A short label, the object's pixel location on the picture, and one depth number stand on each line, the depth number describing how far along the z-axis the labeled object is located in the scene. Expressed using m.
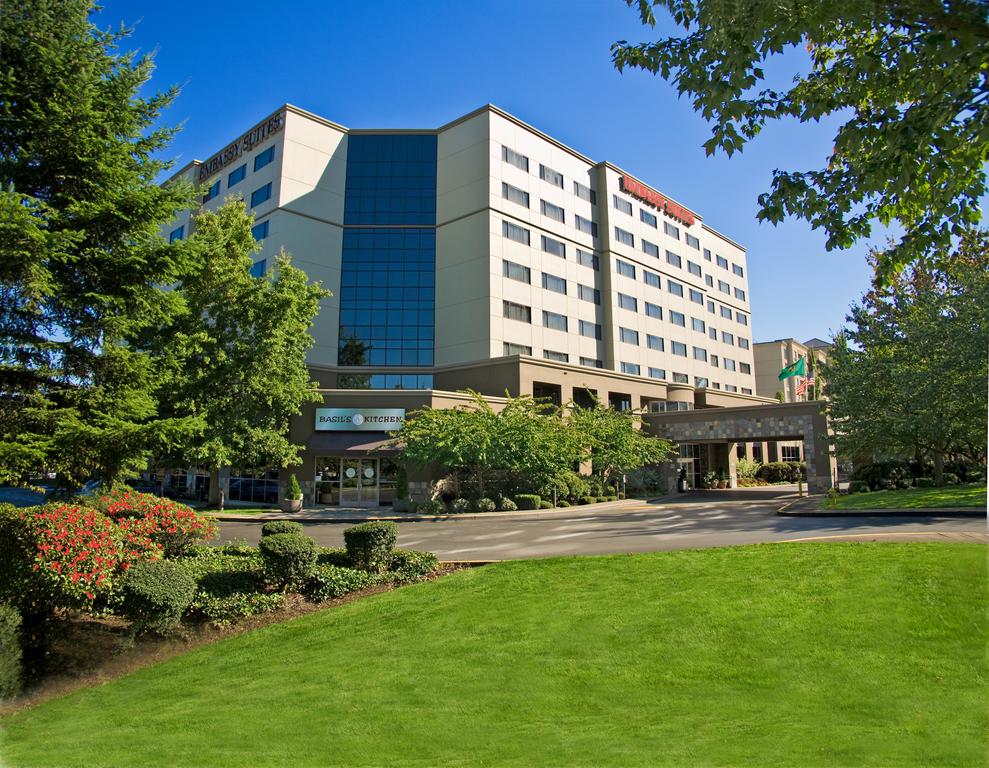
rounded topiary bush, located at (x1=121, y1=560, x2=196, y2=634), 8.77
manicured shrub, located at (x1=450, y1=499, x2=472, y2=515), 28.96
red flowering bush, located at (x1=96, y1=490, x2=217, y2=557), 10.27
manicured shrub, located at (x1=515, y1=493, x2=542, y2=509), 29.69
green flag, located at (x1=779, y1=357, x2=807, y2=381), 41.16
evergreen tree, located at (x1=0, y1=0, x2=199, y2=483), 9.98
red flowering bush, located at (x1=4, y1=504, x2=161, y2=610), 8.18
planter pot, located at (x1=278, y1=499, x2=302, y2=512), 31.33
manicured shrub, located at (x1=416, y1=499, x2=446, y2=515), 28.59
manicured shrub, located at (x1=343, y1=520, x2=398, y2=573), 11.88
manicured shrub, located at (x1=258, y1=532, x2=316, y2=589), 10.59
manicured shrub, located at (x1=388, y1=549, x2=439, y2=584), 11.60
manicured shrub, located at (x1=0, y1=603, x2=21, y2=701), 7.55
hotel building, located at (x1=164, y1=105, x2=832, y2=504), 42.69
